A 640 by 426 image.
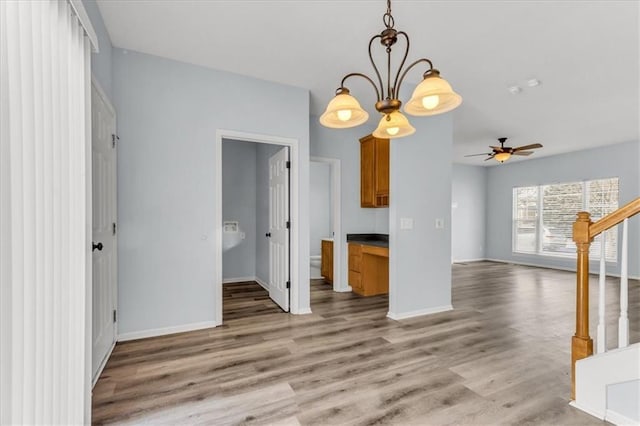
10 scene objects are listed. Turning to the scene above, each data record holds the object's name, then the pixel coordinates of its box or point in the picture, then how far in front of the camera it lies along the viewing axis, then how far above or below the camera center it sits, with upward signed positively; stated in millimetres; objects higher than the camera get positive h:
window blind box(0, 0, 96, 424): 1043 -24
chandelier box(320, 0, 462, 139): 1618 +619
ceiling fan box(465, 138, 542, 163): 5410 +1045
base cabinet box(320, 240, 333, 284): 5344 -940
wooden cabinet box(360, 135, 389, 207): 4492 +586
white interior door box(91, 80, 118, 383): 2191 -154
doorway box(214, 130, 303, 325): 3273 -185
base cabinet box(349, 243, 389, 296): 4590 -972
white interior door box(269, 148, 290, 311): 3734 -252
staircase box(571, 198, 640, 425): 1698 -899
